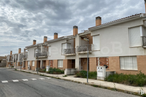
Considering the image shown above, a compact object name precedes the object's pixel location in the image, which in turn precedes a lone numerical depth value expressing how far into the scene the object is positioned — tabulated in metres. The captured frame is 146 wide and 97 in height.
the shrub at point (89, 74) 12.99
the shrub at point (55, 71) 18.48
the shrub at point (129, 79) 8.90
